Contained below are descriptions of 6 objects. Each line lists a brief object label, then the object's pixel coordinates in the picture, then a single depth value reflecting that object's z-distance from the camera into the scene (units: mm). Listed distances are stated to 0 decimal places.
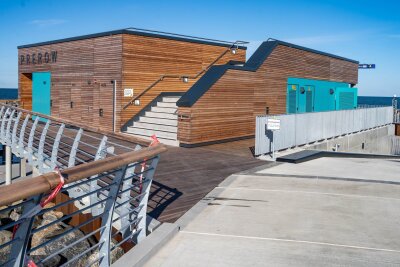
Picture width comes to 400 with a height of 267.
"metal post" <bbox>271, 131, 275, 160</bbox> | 12086
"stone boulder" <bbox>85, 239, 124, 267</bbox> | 6223
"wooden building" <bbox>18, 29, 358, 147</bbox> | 15070
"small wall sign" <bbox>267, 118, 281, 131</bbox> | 11880
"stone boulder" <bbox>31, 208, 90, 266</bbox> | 7379
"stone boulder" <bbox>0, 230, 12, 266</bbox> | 8205
